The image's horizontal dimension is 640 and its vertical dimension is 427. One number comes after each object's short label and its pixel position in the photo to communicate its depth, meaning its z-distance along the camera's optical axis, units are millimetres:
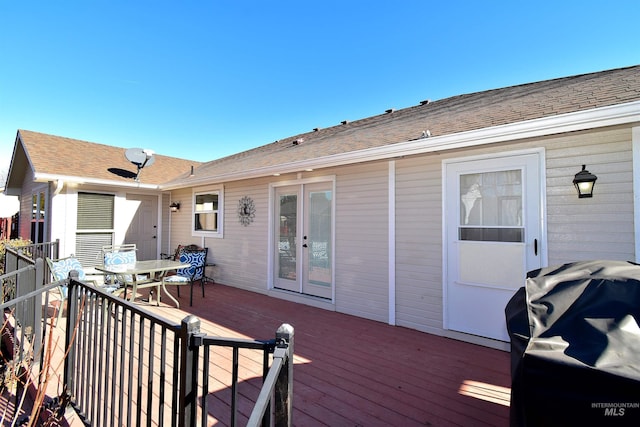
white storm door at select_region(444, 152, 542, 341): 3381
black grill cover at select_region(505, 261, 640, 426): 1098
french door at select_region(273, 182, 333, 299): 5262
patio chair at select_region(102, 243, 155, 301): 4949
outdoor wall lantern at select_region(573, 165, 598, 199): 3000
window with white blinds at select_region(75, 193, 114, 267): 7311
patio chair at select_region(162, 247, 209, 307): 6180
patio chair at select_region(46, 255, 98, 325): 4305
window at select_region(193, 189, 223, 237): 7245
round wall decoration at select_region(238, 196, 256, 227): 6445
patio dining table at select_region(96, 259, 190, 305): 4602
